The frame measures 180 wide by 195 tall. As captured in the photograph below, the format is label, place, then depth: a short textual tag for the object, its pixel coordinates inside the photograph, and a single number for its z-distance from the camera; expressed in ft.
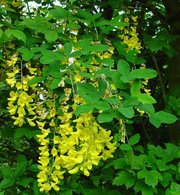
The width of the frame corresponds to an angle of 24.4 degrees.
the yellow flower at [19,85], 6.31
